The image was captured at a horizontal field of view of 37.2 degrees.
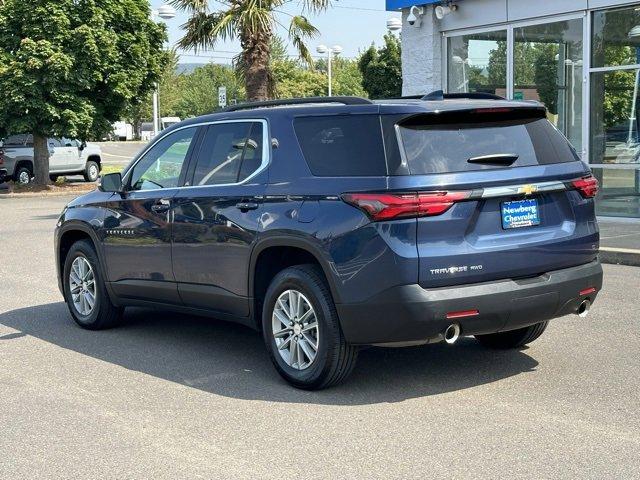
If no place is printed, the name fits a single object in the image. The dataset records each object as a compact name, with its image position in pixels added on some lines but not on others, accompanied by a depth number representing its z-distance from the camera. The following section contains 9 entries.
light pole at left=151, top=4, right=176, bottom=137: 26.30
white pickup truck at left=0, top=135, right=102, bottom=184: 31.75
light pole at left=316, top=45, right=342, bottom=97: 48.53
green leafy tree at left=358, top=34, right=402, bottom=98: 48.72
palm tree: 20.62
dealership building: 16.03
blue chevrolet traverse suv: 5.47
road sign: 29.44
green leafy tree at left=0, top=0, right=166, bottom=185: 27.64
